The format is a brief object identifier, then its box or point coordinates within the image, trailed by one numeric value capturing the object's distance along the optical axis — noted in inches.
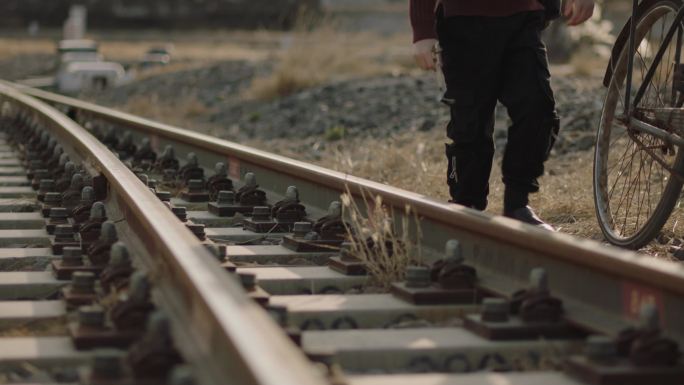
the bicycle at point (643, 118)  399.2
